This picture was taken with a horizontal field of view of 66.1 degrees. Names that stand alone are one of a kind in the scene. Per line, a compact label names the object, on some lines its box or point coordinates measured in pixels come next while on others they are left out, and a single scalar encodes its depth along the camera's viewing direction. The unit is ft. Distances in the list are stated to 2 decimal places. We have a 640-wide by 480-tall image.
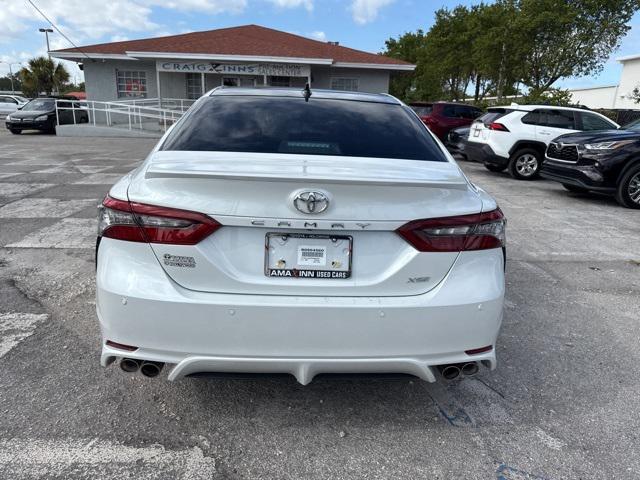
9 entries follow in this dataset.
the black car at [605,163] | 26.89
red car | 53.67
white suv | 37.04
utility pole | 162.93
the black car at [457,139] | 43.39
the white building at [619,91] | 120.26
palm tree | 175.01
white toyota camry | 6.99
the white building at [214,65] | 72.43
